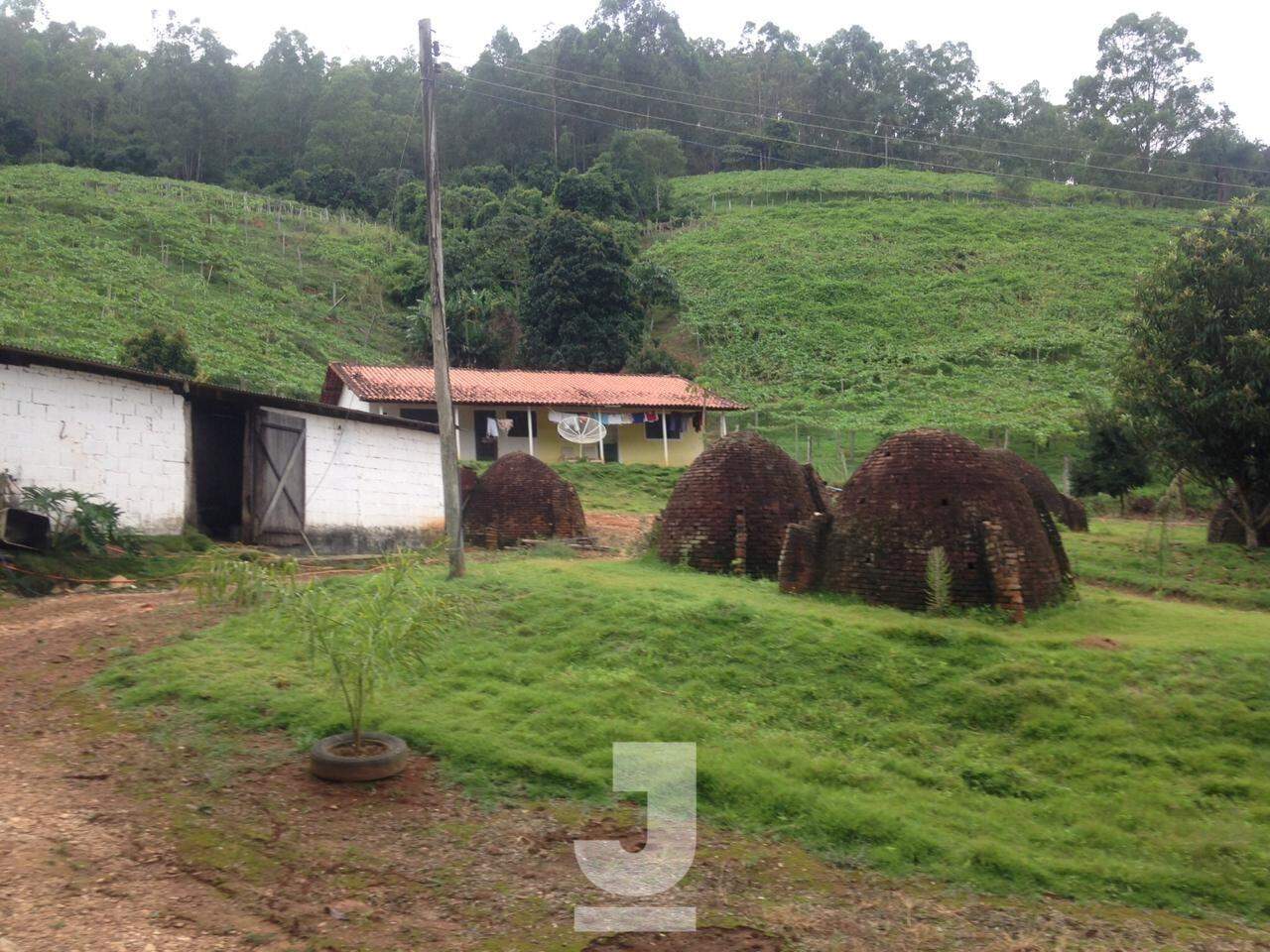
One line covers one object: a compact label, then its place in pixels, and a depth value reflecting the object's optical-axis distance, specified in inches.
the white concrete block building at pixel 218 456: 491.2
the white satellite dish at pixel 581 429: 1266.0
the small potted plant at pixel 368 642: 264.5
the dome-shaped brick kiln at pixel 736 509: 536.4
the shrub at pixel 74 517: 475.8
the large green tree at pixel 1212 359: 642.2
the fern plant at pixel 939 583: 414.9
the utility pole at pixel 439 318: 471.2
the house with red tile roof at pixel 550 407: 1217.4
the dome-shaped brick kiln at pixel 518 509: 701.3
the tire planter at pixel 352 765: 260.7
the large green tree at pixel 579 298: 1636.3
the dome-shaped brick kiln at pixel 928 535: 425.1
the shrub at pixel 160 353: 1053.2
